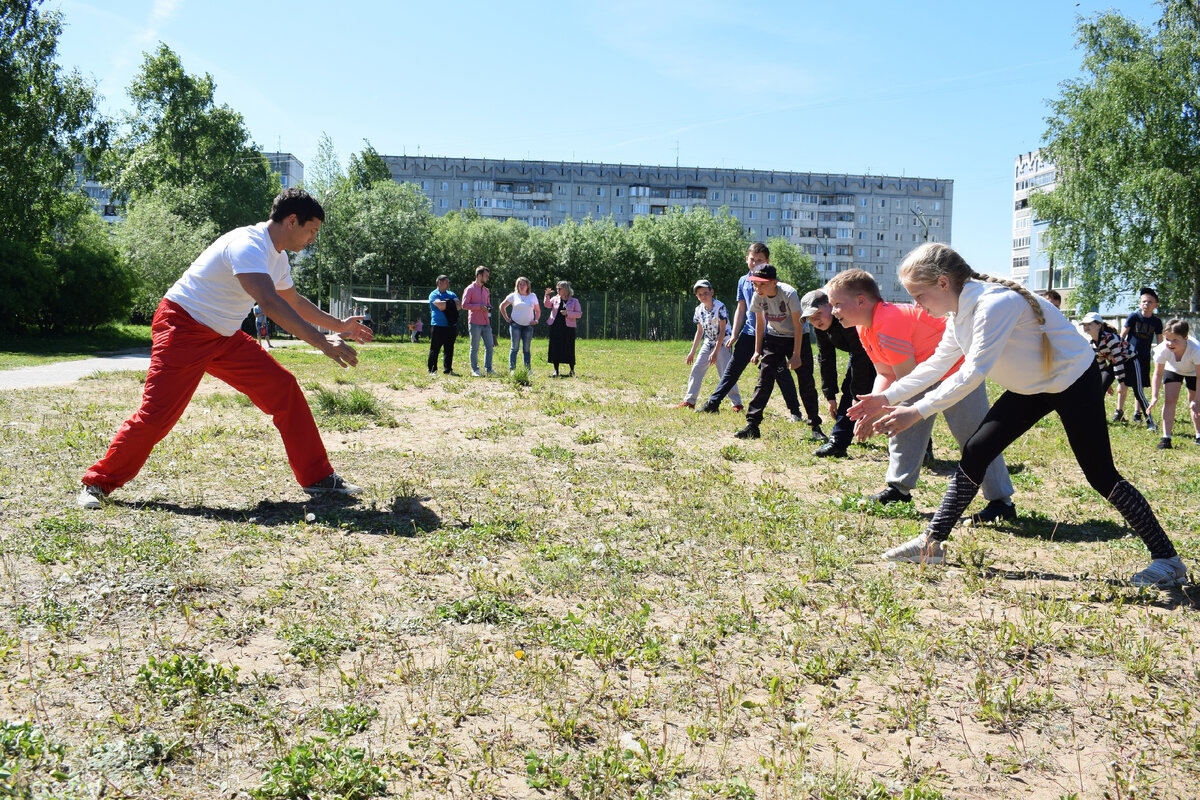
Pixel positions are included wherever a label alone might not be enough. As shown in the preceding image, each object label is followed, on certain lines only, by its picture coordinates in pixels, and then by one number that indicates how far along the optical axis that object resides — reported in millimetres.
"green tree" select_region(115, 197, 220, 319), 39344
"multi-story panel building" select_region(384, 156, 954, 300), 118875
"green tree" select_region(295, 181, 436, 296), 53125
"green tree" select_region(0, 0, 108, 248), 29469
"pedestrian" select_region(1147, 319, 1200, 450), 11148
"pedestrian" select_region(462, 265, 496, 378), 16844
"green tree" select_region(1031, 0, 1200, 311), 33281
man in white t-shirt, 5629
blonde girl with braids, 4387
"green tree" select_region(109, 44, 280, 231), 53312
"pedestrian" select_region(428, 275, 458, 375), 16344
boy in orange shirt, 6410
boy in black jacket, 8234
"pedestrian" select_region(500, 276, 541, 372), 17328
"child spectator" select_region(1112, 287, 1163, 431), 13125
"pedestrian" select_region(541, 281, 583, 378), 19062
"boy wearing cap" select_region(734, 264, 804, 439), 9664
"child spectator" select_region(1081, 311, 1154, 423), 12766
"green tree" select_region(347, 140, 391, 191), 76562
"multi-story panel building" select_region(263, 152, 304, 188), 119338
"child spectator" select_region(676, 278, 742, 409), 12562
